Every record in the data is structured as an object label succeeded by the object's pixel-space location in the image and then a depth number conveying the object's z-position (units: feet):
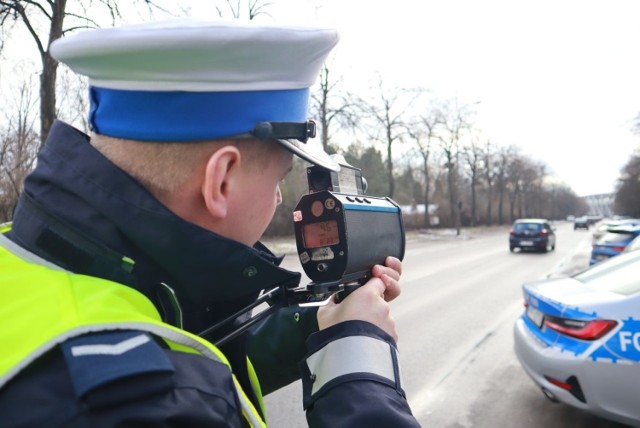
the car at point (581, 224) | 187.42
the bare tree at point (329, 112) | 73.36
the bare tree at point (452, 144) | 139.84
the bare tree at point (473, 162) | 162.20
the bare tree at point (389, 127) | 101.81
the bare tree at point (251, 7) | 51.60
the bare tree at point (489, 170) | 177.08
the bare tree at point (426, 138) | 111.76
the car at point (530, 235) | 66.71
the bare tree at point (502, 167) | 193.61
